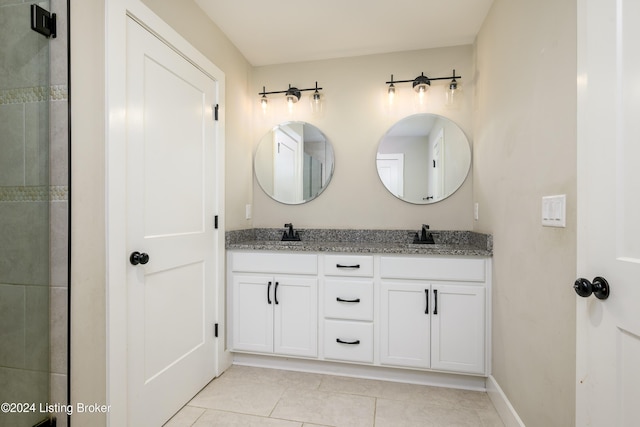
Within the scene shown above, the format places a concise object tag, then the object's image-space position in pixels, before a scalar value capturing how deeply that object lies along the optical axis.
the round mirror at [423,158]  2.51
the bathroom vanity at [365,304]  2.00
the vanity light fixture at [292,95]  2.69
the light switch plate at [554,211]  1.14
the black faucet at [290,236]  2.65
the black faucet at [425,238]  2.39
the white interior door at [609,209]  0.81
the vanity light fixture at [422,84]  2.45
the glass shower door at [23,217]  1.14
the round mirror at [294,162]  2.72
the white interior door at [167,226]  1.47
